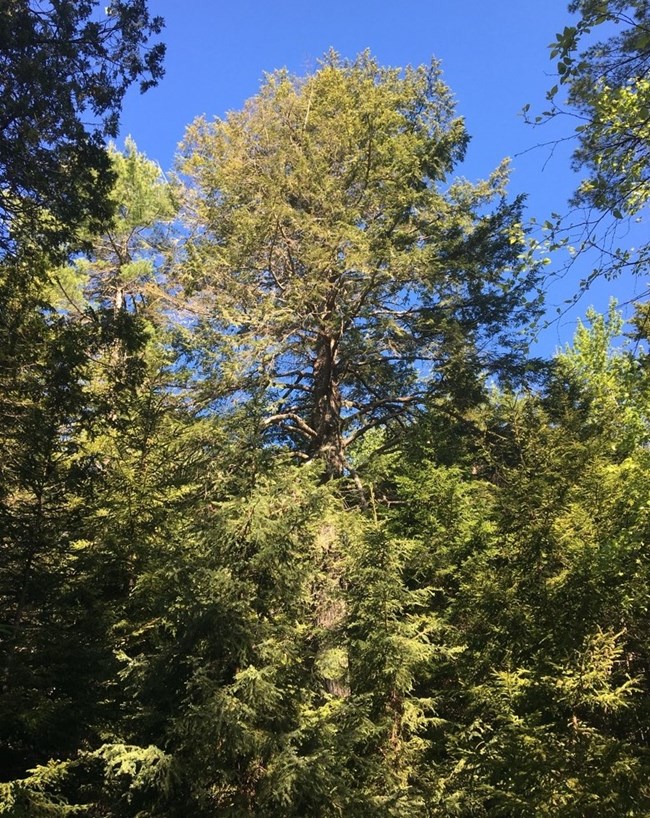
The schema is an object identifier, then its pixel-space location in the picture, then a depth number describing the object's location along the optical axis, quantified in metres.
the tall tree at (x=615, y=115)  2.77
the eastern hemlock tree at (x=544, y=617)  5.73
